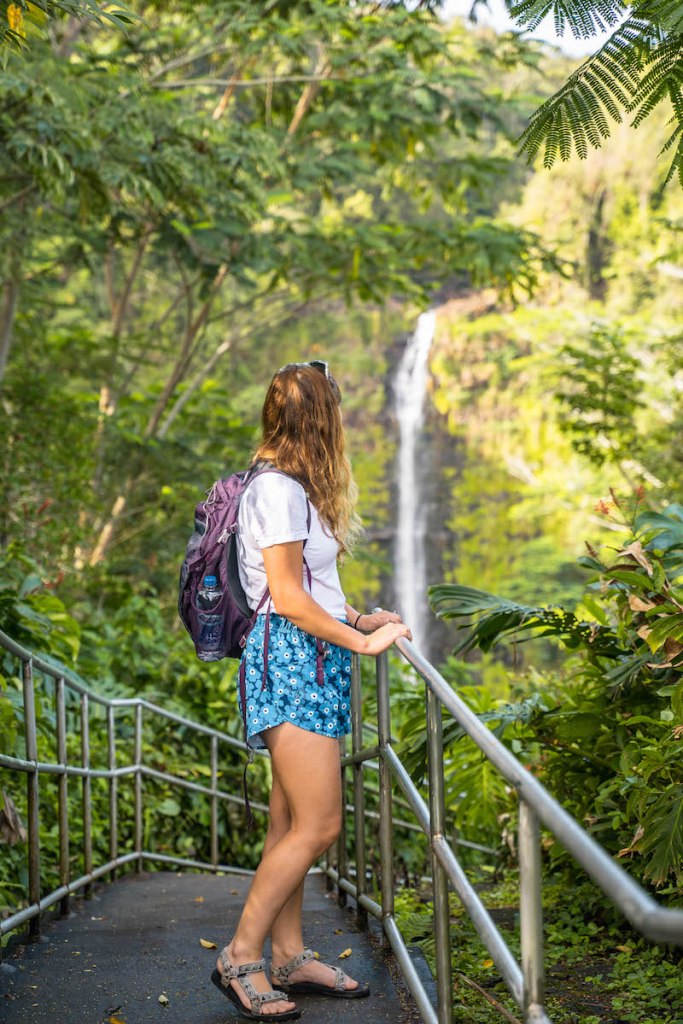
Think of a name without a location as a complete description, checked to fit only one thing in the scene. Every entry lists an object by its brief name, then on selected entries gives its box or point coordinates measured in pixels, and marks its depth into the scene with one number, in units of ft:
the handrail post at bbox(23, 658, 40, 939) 10.89
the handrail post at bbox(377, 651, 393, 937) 9.44
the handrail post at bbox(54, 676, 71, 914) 12.45
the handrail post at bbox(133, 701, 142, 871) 16.93
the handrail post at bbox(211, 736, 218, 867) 19.61
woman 8.09
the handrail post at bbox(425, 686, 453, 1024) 7.06
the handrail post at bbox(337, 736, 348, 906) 12.00
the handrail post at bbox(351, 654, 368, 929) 10.70
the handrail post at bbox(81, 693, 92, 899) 14.11
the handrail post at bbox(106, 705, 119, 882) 15.57
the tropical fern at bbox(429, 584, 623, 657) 11.71
